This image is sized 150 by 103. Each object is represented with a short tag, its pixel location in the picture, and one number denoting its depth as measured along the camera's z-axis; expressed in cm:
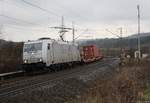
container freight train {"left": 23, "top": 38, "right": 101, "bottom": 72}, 3170
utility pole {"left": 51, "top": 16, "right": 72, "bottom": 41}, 4919
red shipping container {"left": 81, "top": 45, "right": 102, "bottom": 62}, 5487
